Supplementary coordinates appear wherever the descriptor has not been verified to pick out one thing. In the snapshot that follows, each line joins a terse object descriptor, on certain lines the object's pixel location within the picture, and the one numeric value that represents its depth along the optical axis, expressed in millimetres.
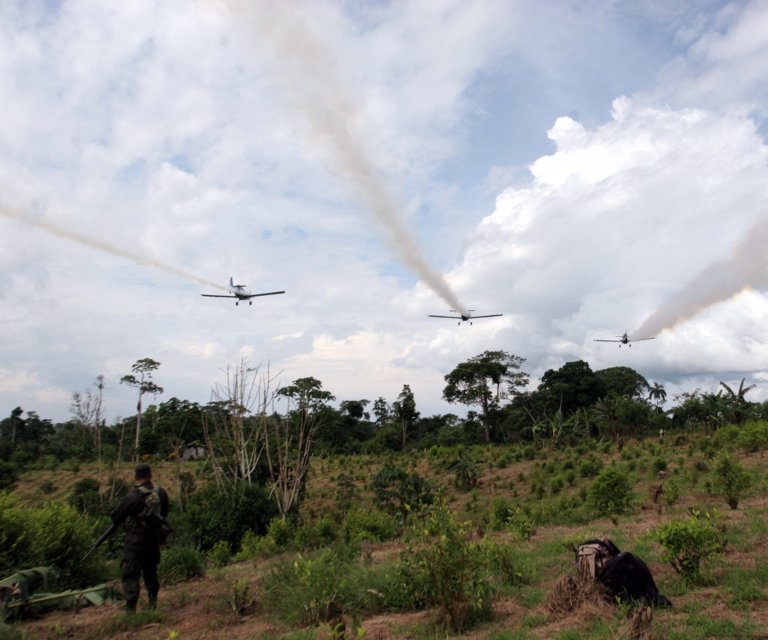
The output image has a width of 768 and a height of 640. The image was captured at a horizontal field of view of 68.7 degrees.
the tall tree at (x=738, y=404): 26672
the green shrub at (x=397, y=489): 17672
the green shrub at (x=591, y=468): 19797
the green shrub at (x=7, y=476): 19520
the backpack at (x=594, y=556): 5121
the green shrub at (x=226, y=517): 13805
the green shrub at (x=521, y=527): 9180
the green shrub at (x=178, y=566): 7934
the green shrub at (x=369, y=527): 11772
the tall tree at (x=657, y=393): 48766
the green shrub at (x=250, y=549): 11148
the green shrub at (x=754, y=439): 18391
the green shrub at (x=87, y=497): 19578
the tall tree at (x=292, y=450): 15859
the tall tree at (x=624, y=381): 51000
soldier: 6008
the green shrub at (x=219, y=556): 10992
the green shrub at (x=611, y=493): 11219
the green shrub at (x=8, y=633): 4887
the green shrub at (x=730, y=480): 10133
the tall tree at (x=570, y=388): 41812
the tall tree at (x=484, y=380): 41562
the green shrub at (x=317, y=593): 5410
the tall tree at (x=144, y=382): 33656
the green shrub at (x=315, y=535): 11103
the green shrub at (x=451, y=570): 4891
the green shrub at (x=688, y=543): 5418
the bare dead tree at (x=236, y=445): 16562
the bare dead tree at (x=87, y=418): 35206
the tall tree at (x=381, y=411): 48731
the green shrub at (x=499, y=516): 11945
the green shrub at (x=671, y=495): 10923
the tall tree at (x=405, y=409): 40875
